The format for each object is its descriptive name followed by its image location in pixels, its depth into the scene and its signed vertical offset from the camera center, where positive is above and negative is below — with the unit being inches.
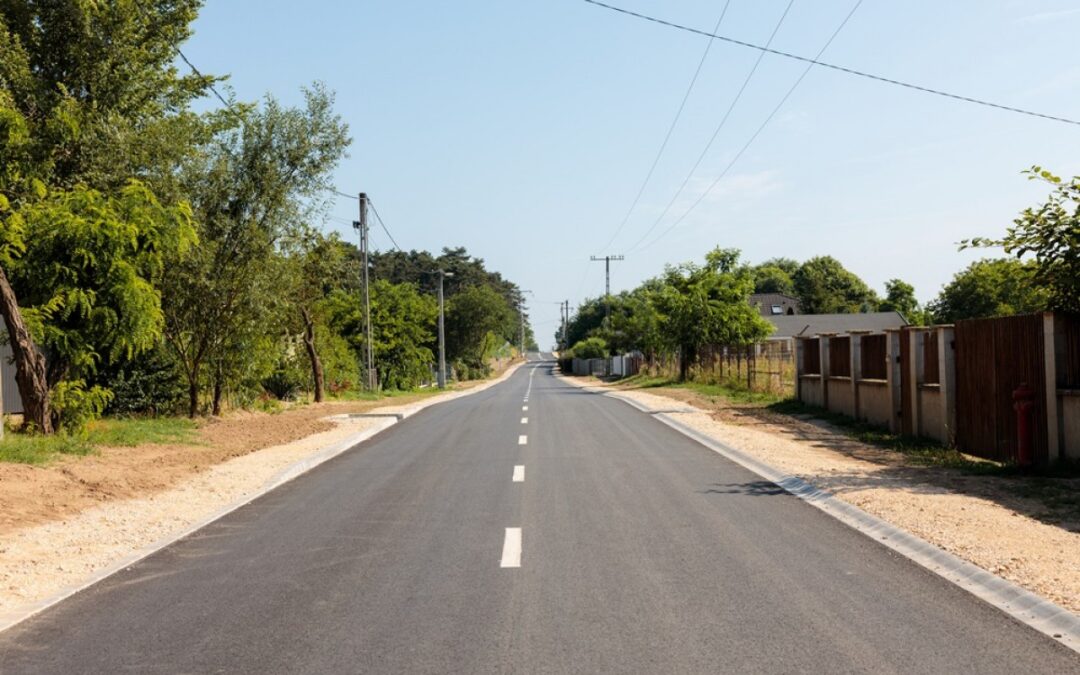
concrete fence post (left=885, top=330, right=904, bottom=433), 785.6 -11.8
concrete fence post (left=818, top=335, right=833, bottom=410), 1042.7 -4.3
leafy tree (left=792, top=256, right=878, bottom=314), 4402.1 +366.1
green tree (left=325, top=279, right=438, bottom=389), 2351.1 +81.6
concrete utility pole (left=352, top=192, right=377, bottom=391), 1656.0 +214.4
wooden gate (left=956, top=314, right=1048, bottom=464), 549.3 -9.4
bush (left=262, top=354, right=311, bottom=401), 1448.1 -18.4
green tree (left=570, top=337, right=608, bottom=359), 4264.3 +81.2
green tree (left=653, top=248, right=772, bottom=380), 1951.3 +112.6
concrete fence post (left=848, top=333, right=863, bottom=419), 923.4 +1.7
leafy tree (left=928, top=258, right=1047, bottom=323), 3056.1 +213.1
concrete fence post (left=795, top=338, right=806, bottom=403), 1157.7 +2.6
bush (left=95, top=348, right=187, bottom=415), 932.0 -15.2
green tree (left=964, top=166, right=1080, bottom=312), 528.4 +65.4
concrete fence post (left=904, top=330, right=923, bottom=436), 730.2 +0.2
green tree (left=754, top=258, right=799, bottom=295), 5000.0 +441.3
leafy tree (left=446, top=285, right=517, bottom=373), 3772.1 +179.0
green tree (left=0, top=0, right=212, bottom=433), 698.2 +226.5
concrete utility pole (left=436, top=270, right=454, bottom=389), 2502.5 +17.9
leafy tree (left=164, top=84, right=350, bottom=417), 924.6 +143.6
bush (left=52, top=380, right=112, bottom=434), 677.3 -24.4
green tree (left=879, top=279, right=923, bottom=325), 4261.8 +299.3
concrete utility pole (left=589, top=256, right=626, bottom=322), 3757.4 +364.8
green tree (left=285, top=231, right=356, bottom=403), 1054.4 +117.4
